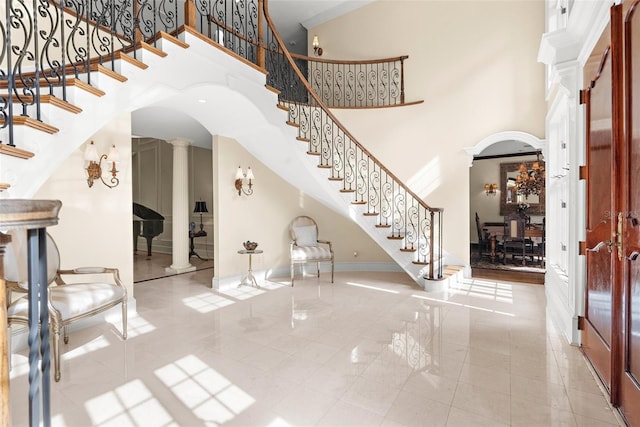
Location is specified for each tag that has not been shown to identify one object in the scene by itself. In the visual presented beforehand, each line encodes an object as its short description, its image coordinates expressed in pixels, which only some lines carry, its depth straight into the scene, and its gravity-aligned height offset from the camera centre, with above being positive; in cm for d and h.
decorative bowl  513 -53
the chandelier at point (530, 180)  666 +67
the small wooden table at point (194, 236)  782 -57
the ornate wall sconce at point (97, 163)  341 +56
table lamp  777 +12
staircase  218 +95
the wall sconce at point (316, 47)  693 +360
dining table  642 -49
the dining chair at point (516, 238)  649 -57
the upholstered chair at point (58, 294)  242 -70
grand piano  795 -26
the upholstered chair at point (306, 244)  524 -57
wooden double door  177 +1
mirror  910 +43
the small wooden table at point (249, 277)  511 -108
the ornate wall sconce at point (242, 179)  522 +55
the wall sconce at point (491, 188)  957 +71
